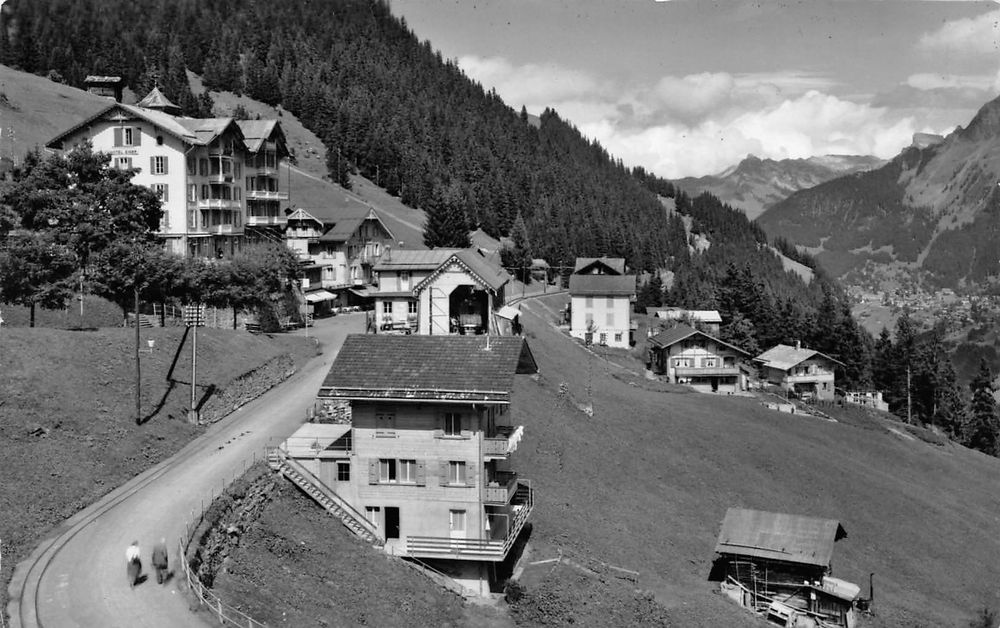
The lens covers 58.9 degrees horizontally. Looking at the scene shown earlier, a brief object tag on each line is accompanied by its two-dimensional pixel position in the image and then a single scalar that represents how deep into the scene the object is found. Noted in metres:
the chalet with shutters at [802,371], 111.81
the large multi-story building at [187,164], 86.25
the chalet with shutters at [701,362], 101.12
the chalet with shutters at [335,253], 98.88
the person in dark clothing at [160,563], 30.02
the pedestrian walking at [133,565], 29.86
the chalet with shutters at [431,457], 38.53
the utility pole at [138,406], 45.72
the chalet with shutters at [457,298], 70.94
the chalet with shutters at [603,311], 113.12
